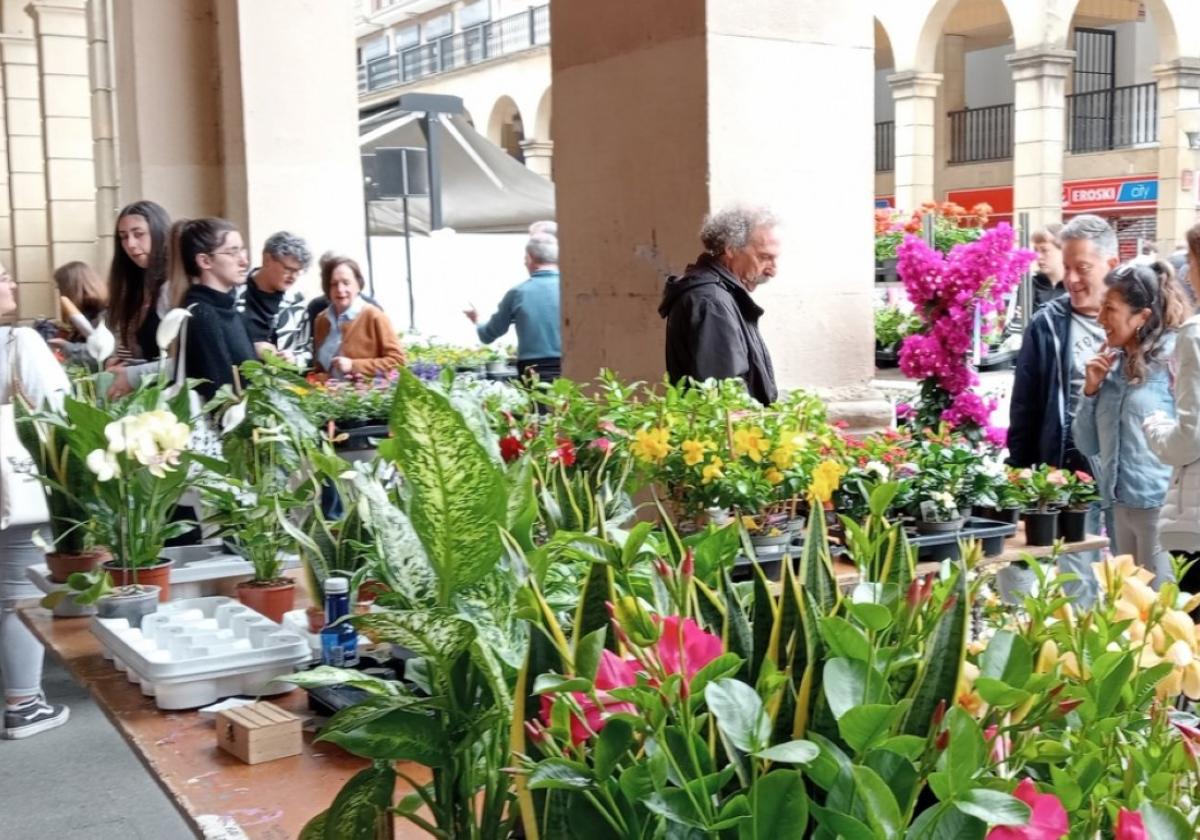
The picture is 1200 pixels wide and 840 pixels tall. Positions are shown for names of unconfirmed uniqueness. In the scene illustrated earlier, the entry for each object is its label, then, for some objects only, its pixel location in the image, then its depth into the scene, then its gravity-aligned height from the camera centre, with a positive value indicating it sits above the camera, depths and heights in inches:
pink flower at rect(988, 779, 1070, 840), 31.9 -12.5
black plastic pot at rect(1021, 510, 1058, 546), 127.9 -22.2
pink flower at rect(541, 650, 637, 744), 36.4 -10.9
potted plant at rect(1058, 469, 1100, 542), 131.0 -21.2
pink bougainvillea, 176.6 -1.8
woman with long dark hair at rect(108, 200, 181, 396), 194.7 +4.0
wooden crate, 72.2 -23.1
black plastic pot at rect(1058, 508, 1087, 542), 130.8 -22.7
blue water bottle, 85.0 -20.9
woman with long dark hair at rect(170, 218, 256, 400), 172.2 +1.3
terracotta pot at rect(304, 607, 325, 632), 94.7 -22.0
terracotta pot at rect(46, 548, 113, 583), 112.3 -21.0
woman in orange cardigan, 259.0 -5.4
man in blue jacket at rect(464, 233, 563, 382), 282.7 -2.3
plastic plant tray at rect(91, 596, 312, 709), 82.7 -21.9
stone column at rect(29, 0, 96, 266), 525.0 +73.2
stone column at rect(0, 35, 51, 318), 605.6 +67.8
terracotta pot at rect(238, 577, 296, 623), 102.8 -22.2
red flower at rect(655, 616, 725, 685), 36.7 -9.5
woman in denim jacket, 154.7 -12.0
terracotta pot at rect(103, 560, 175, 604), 105.3 -21.0
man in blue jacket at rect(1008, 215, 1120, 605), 169.5 -7.6
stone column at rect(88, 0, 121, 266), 372.5 +56.0
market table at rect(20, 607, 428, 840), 64.3 -24.5
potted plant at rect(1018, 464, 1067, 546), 128.0 -20.5
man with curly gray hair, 145.1 -0.1
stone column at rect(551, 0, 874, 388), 149.6 +15.4
